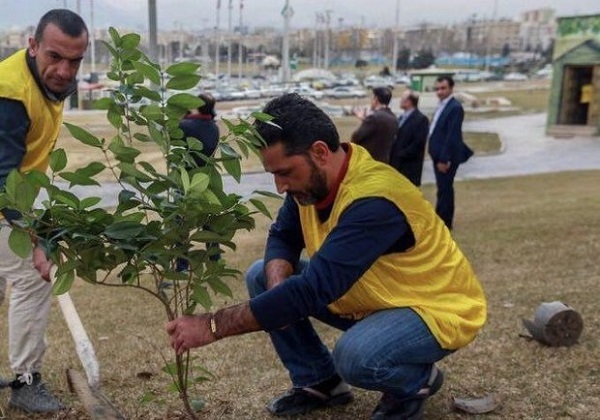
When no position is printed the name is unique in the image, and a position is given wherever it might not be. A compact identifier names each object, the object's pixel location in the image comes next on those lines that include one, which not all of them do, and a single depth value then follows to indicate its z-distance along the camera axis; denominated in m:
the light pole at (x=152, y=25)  20.80
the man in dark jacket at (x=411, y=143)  7.79
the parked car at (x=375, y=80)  76.17
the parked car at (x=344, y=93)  61.36
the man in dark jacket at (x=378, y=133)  6.99
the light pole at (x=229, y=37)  64.50
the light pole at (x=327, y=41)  89.91
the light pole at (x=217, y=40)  65.00
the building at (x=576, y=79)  23.14
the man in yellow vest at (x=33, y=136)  2.93
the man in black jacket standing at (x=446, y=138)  7.75
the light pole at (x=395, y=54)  77.39
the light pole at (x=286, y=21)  54.41
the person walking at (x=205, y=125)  6.29
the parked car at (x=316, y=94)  54.09
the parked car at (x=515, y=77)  94.38
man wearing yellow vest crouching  2.43
